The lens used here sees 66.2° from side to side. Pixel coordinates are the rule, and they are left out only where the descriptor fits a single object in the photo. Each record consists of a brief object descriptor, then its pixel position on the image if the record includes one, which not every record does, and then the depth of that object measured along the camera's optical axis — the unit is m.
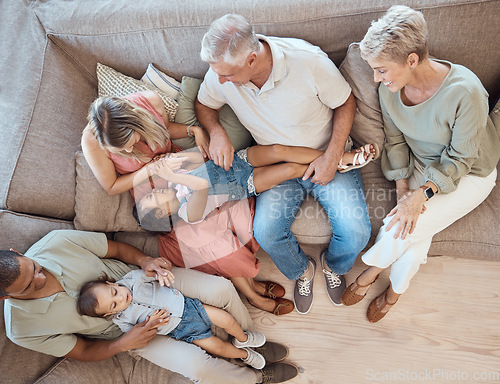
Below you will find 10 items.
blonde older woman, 1.32
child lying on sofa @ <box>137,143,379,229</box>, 1.68
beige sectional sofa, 1.58
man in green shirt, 1.48
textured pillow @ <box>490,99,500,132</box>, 1.60
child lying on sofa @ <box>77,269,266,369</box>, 1.60
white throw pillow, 1.87
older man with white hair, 1.47
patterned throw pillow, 1.84
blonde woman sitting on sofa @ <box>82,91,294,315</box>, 1.49
